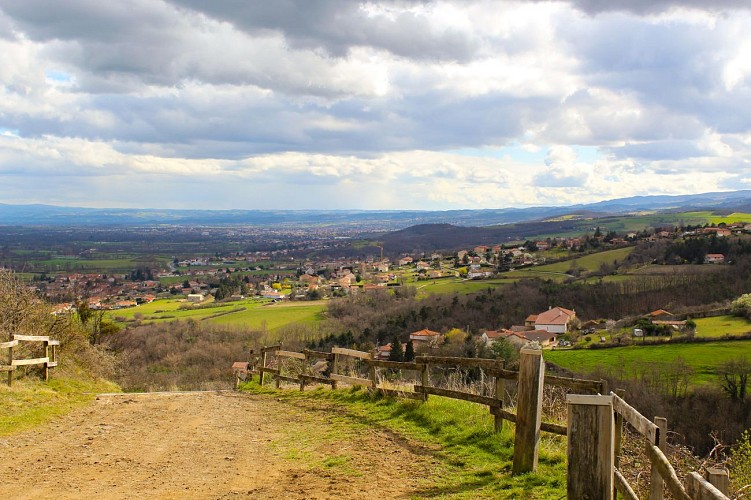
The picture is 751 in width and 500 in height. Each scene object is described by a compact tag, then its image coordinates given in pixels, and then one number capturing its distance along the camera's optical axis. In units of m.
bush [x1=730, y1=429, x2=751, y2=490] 7.40
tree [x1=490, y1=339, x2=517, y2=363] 38.32
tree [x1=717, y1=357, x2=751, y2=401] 38.16
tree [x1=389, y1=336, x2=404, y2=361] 40.93
